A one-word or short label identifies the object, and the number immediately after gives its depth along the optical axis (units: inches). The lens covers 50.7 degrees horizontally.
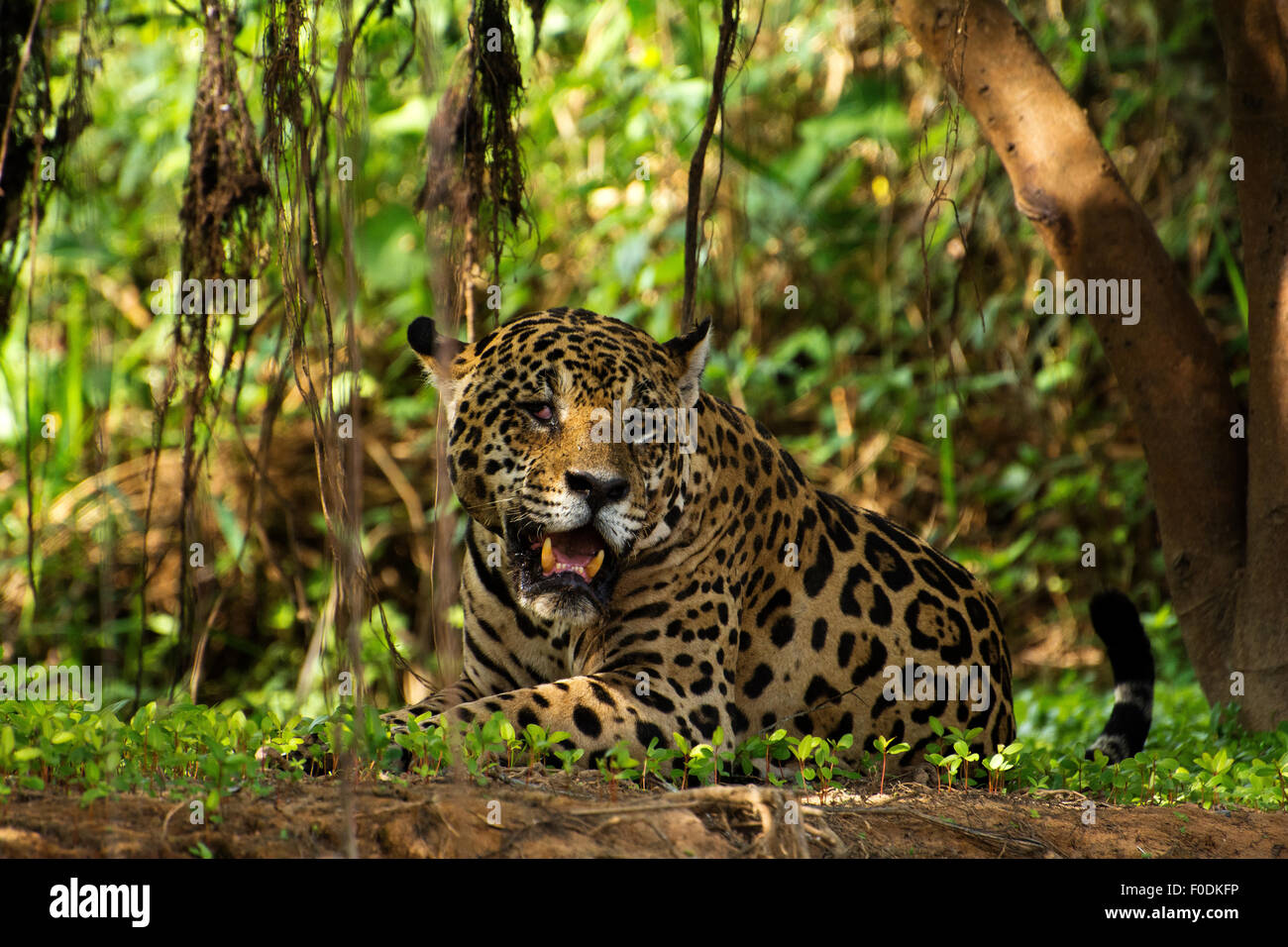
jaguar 192.9
